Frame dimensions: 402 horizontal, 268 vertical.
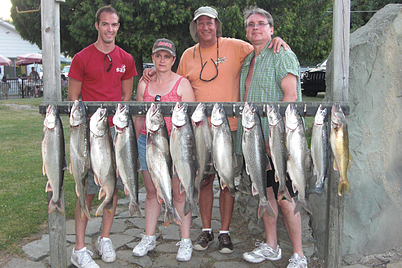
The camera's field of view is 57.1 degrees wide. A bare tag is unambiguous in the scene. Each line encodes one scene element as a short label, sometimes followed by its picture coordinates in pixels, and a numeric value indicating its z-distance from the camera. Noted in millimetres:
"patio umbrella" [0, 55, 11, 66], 22684
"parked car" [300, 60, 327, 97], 18125
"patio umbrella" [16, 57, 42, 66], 24477
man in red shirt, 3645
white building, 29203
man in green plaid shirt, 3469
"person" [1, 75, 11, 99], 20625
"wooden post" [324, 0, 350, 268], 3115
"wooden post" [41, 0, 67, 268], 3199
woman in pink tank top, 3721
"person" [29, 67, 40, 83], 23750
